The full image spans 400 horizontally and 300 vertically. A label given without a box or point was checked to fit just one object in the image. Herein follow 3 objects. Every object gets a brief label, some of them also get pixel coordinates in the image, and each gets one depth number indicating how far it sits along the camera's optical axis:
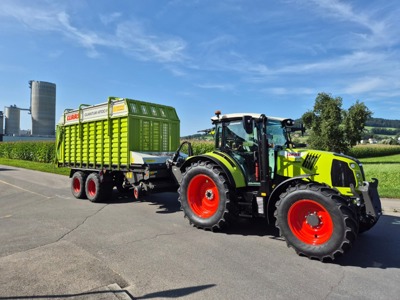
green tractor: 4.71
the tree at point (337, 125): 31.59
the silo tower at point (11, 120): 72.69
